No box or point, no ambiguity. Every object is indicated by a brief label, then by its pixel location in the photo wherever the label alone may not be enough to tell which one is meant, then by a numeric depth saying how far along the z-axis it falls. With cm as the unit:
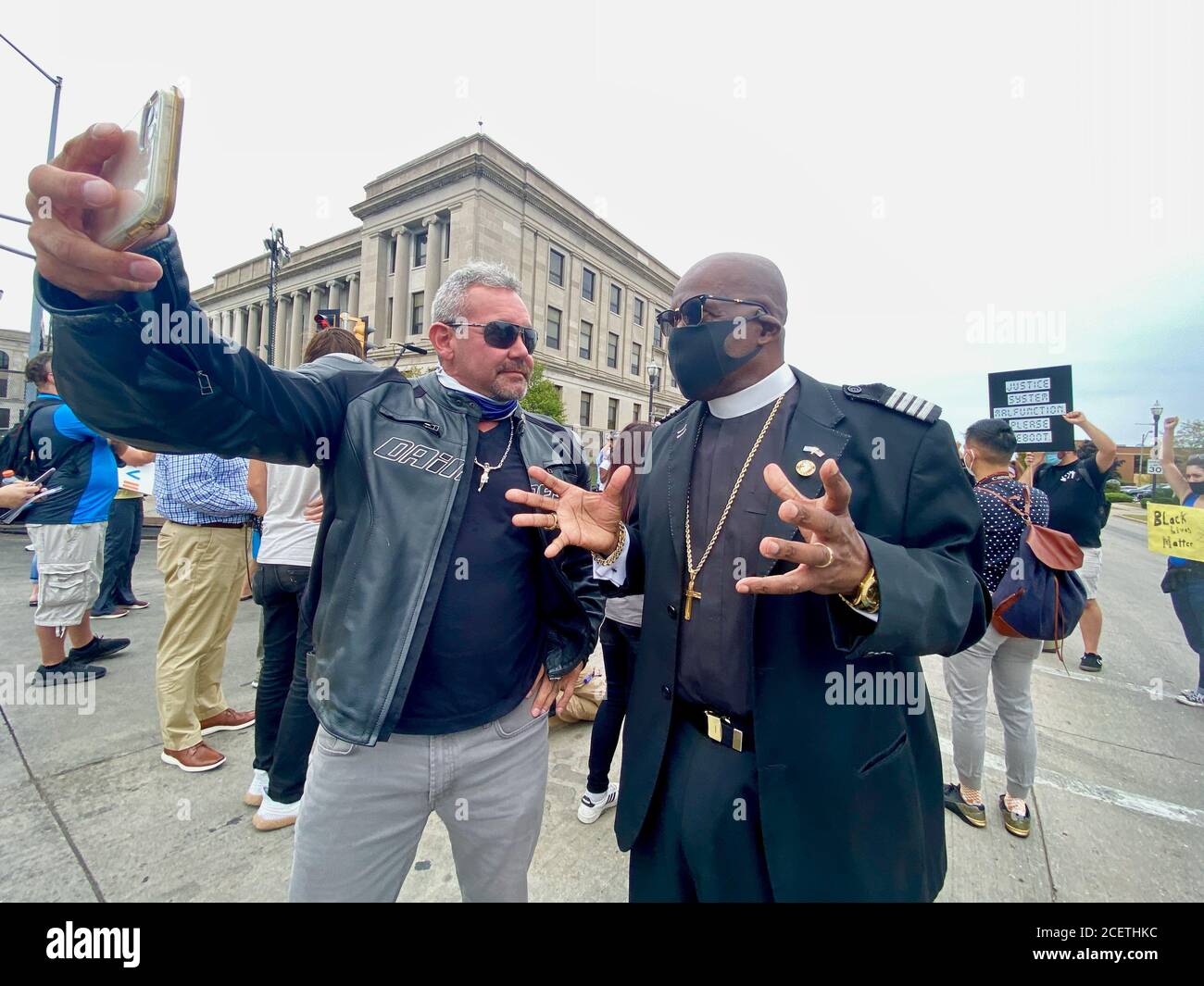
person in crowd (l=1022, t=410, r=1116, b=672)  524
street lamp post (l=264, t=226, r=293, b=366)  1294
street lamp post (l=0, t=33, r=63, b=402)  1100
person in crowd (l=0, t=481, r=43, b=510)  374
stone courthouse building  2883
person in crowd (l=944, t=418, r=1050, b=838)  296
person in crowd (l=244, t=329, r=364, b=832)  271
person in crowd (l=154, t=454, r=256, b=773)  311
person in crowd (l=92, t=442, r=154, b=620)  580
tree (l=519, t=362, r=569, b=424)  2500
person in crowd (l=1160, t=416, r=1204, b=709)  487
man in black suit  122
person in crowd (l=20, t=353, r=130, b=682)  402
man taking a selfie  150
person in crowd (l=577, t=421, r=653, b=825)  287
